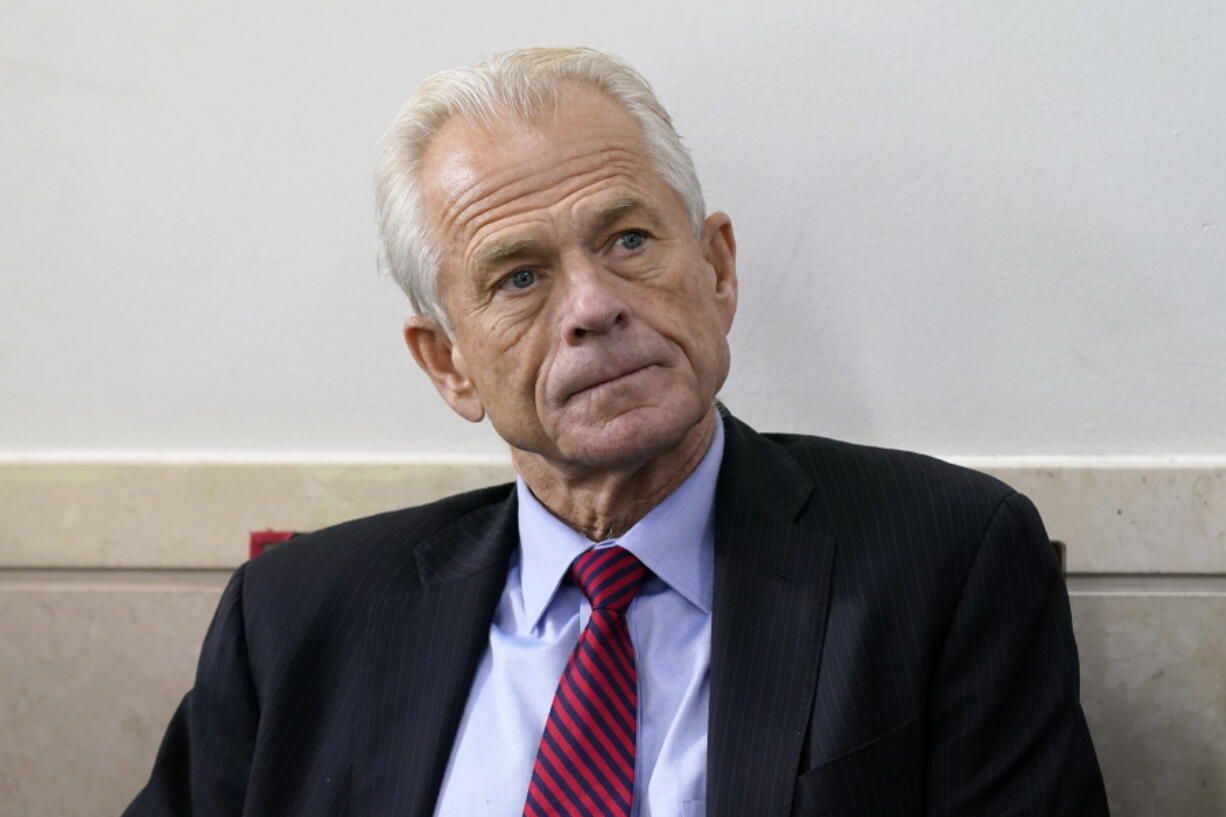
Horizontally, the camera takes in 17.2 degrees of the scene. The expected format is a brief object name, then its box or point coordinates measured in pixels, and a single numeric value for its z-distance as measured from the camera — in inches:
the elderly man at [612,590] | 81.7
